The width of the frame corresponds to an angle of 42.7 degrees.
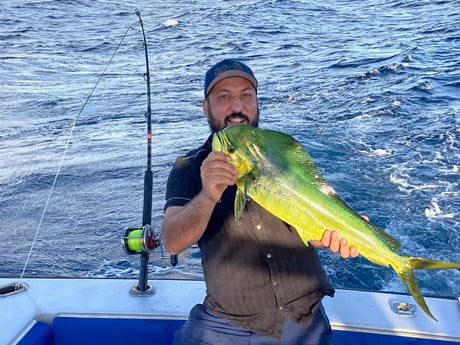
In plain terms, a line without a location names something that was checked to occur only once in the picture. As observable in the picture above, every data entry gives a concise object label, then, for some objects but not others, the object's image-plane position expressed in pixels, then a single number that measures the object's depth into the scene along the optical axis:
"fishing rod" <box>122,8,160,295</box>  2.64
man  2.21
